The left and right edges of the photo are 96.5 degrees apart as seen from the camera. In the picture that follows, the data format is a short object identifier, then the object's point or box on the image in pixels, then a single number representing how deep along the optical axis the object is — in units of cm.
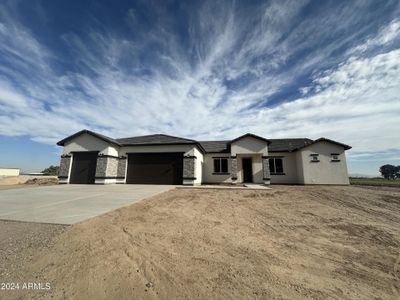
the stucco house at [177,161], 1605
